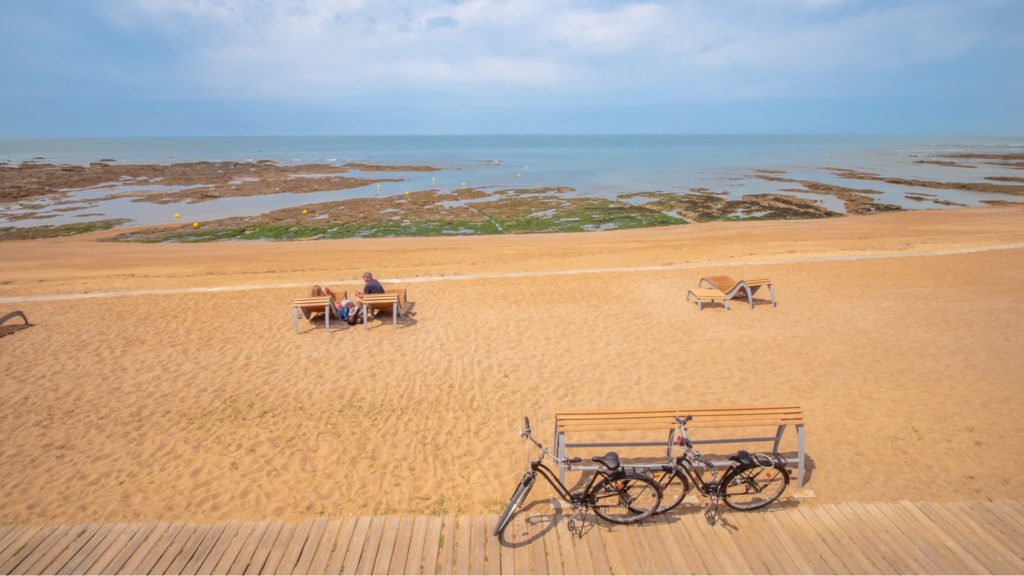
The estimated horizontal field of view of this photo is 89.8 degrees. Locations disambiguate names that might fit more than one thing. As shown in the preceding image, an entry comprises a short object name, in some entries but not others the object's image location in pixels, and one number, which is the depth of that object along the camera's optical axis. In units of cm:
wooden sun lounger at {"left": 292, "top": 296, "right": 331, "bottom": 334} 1051
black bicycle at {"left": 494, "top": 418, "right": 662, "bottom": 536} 478
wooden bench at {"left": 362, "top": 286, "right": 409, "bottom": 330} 1072
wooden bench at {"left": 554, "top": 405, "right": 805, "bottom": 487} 553
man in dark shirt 1141
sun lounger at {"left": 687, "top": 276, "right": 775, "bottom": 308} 1179
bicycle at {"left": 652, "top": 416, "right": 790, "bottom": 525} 500
